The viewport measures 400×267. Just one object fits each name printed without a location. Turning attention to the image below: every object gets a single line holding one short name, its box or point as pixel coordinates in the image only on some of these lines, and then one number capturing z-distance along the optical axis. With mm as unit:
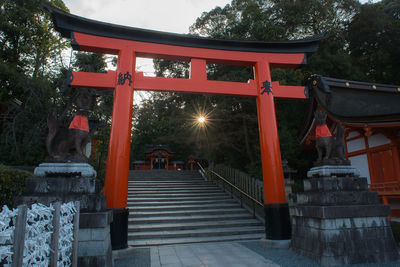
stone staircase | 6285
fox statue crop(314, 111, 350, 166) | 4746
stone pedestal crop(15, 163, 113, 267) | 3434
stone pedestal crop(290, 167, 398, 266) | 4047
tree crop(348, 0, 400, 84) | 15906
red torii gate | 5344
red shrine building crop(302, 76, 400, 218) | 7876
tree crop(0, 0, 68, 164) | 8984
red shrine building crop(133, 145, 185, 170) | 24000
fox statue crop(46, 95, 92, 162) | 3973
